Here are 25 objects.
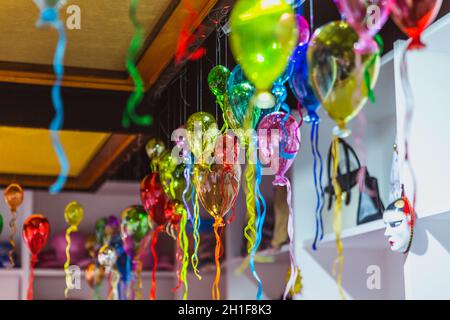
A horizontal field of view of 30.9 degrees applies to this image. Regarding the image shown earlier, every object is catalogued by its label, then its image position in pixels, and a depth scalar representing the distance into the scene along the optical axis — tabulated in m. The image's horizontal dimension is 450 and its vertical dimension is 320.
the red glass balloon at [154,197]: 3.23
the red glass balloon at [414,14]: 1.53
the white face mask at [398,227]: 2.41
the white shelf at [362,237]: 2.88
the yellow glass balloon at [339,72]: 1.59
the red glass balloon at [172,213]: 3.08
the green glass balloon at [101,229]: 4.51
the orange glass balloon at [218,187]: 2.41
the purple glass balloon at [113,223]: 4.47
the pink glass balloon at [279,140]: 2.18
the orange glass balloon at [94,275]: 4.78
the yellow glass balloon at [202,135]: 2.55
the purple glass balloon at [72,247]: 5.27
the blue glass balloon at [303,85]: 1.81
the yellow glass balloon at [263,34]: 1.64
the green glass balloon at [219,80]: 2.49
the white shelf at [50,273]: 5.30
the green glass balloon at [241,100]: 2.21
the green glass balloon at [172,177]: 2.96
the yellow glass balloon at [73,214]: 4.04
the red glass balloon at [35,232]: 3.69
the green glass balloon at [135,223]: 3.67
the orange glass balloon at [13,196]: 3.77
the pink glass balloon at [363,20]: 1.56
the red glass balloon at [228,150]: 2.48
